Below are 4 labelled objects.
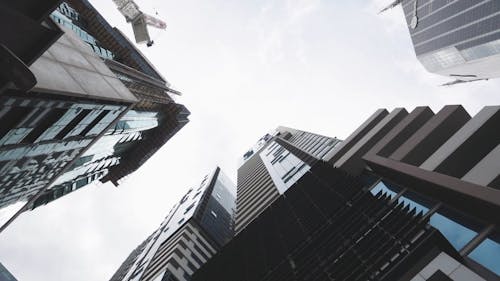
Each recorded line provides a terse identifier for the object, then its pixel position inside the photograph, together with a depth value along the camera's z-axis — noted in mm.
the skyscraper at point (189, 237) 51863
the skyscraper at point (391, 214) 13555
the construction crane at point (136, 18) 102500
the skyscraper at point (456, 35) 95375
